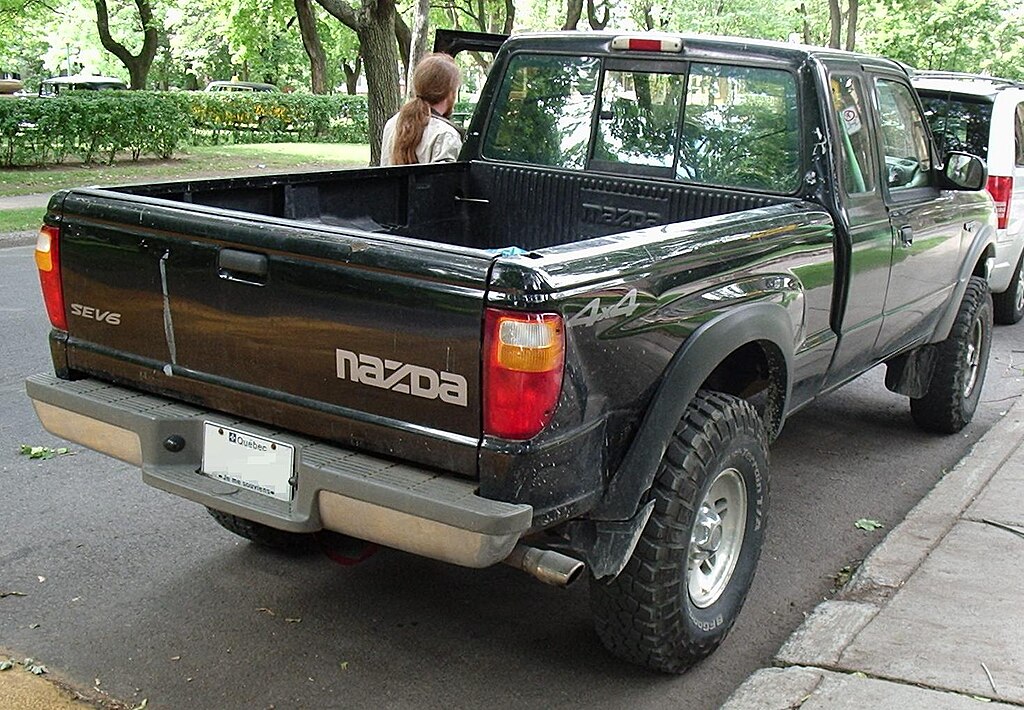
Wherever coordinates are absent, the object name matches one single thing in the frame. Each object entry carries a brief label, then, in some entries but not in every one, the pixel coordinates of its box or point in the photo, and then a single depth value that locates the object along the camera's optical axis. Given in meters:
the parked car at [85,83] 36.75
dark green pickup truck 2.96
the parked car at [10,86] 42.65
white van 8.55
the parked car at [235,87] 42.27
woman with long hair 6.53
